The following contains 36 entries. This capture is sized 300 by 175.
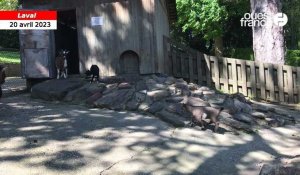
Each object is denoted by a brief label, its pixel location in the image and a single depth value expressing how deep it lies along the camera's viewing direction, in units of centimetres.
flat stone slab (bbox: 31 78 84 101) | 1098
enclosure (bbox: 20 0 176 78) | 1277
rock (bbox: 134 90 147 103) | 985
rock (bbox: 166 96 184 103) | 944
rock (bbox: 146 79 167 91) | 1067
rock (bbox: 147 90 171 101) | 982
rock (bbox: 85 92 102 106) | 1025
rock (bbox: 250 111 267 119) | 942
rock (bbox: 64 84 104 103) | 1073
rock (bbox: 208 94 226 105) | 997
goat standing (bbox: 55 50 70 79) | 1320
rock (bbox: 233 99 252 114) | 960
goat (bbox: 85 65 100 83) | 1196
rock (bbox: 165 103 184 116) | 886
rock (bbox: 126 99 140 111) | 954
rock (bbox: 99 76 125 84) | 1173
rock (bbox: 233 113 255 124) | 890
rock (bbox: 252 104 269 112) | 1021
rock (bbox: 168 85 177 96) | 1023
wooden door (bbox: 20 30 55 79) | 1303
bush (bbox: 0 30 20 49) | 3484
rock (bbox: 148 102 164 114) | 923
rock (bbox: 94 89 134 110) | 977
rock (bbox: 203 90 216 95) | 1098
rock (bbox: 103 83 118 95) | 1066
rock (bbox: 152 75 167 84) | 1168
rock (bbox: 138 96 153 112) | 942
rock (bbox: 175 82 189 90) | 1075
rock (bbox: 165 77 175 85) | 1149
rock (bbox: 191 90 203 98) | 1032
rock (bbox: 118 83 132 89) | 1066
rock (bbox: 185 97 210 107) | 866
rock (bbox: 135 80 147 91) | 1066
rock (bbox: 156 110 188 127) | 831
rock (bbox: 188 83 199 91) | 1104
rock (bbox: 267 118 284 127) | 932
